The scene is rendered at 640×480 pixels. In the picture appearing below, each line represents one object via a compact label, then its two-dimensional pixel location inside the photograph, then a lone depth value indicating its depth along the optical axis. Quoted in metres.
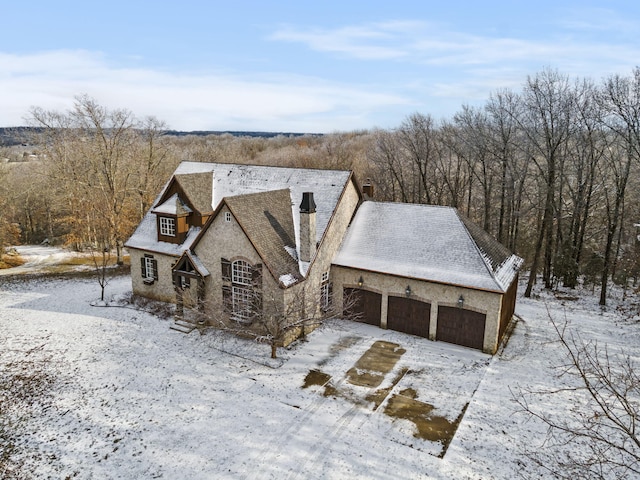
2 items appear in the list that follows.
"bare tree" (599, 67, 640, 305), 25.16
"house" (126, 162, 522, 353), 20.67
